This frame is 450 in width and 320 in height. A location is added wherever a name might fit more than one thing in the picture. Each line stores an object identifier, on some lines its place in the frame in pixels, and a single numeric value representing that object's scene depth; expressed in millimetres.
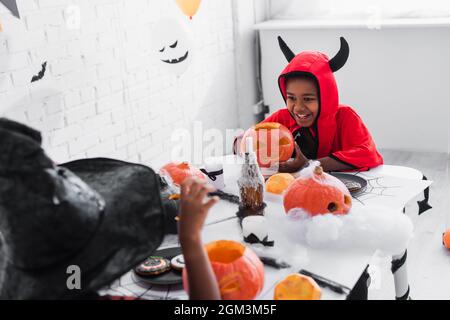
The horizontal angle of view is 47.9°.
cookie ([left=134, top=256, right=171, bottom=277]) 1228
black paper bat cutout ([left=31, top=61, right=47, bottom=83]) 2387
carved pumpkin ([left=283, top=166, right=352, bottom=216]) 1410
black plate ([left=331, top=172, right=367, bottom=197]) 1688
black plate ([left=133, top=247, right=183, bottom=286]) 1195
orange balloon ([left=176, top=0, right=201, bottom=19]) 3442
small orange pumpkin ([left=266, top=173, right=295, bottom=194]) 1716
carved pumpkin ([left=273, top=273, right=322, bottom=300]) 1103
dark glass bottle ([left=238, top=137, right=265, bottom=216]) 1554
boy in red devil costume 1938
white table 1195
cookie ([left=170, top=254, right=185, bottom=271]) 1233
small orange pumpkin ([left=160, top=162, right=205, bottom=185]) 1665
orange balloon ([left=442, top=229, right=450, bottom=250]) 2557
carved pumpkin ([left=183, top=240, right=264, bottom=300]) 1090
